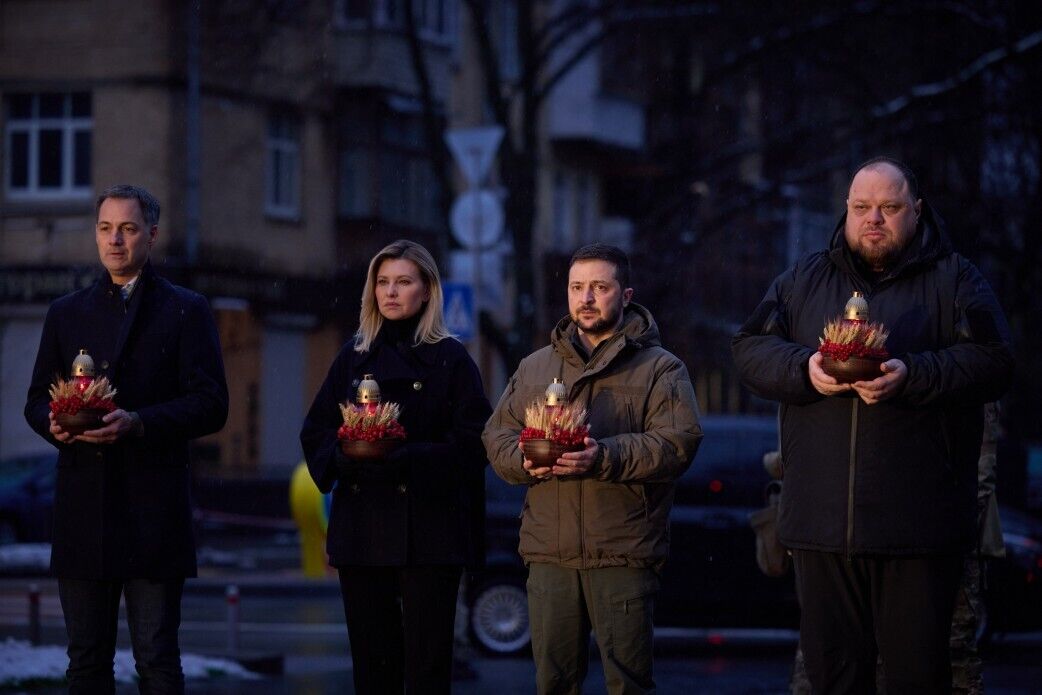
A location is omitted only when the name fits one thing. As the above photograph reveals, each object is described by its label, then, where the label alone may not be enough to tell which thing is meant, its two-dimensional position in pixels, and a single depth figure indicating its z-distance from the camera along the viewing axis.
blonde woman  7.34
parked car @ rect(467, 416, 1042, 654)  14.14
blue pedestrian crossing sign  18.77
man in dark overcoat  7.13
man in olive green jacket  7.05
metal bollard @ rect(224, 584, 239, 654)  13.46
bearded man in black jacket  6.34
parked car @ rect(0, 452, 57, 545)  24.86
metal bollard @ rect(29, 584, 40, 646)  13.13
